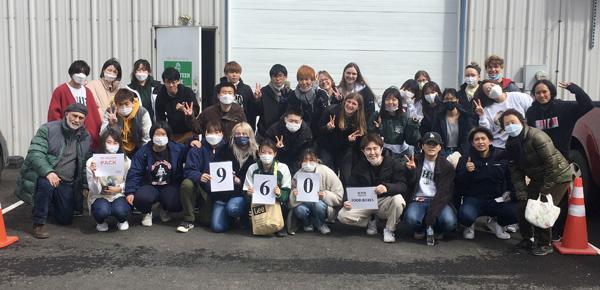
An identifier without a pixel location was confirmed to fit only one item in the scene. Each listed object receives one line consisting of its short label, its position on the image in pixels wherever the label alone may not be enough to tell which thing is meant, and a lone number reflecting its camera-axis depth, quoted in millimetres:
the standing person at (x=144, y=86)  6855
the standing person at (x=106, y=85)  6816
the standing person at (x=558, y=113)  5898
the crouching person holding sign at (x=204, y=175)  6074
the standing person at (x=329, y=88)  6977
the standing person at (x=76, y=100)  6598
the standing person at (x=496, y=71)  6828
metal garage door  10297
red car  6129
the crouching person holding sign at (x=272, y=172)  5977
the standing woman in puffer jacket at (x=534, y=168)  5289
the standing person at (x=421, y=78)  7539
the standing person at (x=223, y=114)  6492
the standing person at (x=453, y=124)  6438
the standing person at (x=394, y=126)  6445
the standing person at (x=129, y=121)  6402
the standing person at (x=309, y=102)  6746
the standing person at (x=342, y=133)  6363
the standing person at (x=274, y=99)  6921
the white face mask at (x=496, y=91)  6429
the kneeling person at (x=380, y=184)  5828
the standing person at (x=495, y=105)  6418
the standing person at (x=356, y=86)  6961
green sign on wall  9930
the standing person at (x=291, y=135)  6336
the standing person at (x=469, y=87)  6940
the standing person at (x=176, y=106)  6707
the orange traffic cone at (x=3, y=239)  5434
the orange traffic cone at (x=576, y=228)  5379
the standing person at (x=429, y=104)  6633
